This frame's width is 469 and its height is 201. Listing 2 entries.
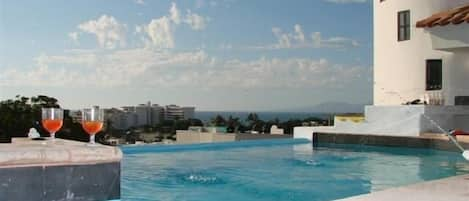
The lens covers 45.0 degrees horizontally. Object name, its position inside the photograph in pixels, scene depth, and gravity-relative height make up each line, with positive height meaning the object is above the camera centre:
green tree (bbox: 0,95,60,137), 12.69 -0.17
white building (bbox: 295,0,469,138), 12.25 +1.04
